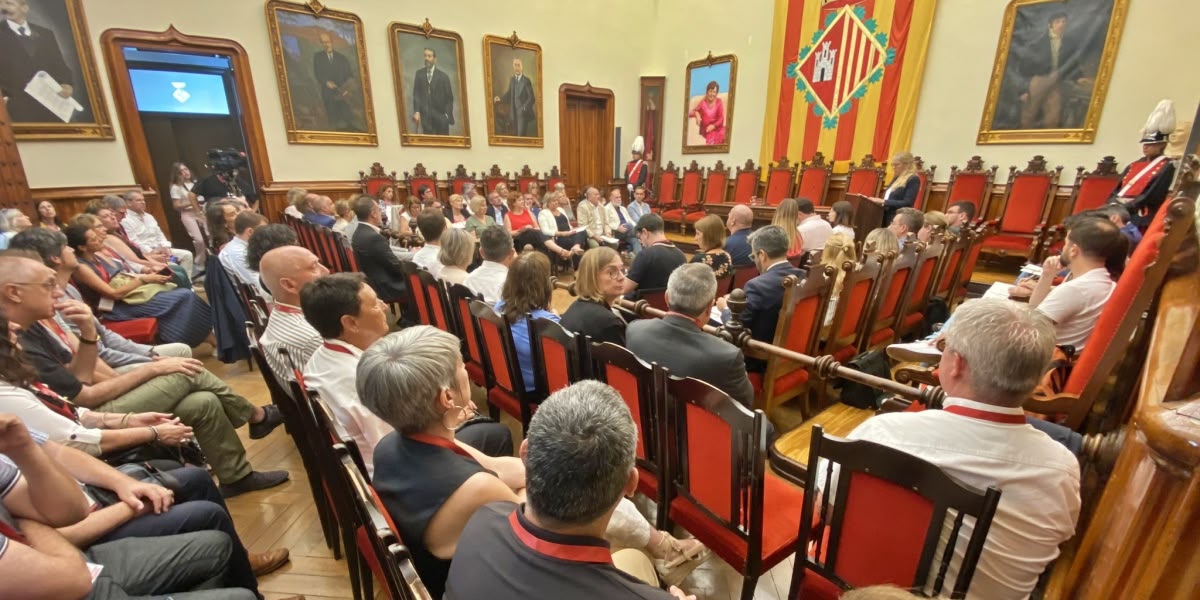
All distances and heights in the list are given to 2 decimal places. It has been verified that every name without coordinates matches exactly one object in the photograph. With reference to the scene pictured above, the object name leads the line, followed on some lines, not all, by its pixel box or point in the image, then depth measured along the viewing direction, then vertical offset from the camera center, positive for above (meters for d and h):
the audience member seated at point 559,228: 6.10 -0.86
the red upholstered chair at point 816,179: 7.02 -0.25
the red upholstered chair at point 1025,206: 5.30 -0.47
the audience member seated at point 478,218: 5.27 -0.64
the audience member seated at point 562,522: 0.73 -0.58
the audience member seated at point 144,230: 4.79 -0.73
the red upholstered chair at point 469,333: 2.40 -0.89
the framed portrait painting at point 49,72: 4.71 +0.84
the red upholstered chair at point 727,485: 1.21 -0.91
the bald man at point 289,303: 1.88 -0.60
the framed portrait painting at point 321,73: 6.12 +1.11
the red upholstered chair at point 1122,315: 1.26 -0.43
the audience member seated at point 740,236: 3.61 -0.56
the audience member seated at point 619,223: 6.73 -0.88
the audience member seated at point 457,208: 5.75 -0.58
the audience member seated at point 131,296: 2.99 -0.90
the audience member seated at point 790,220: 3.64 -0.43
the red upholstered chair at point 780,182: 7.35 -0.30
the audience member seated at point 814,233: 4.23 -0.61
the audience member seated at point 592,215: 6.48 -0.72
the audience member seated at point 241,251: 3.03 -0.58
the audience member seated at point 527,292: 2.16 -0.59
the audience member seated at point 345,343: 1.48 -0.60
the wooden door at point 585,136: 8.77 +0.46
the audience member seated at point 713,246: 3.35 -0.61
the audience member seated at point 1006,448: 0.98 -0.59
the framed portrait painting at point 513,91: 7.72 +1.12
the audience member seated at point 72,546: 0.92 -0.82
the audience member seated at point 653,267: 3.21 -0.70
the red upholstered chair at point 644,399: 1.50 -0.77
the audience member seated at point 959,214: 4.42 -0.46
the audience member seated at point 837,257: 2.67 -0.52
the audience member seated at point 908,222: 3.69 -0.44
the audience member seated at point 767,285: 2.43 -0.61
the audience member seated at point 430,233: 3.65 -0.56
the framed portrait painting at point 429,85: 6.96 +1.09
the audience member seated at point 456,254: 3.04 -0.59
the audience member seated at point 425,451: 0.98 -0.62
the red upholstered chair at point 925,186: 6.21 -0.29
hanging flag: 6.27 +1.18
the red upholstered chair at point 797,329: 2.29 -0.83
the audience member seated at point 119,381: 1.70 -0.88
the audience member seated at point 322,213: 4.89 -0.57
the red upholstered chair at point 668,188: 8.80 -0.49
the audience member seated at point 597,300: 2.12 -0.62
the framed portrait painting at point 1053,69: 4.94 +1.01
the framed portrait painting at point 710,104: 8.14 +0.98
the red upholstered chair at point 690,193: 8.05 -0.54
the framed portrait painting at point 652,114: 9.16 +0.89
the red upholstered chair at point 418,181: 7.15 -0.32
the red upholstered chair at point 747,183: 7.78 -0.34
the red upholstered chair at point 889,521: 0.90 -0.73
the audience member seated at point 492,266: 2.97 -0.65
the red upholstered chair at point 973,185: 5.74 -0.25
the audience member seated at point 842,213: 4.09 -0.43
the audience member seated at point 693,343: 1.69 -0.65
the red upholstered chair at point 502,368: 2.11 -0.96
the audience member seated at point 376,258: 3.73 -0.77
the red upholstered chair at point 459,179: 7.49 -0.30
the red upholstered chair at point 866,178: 6.49 -0.21
